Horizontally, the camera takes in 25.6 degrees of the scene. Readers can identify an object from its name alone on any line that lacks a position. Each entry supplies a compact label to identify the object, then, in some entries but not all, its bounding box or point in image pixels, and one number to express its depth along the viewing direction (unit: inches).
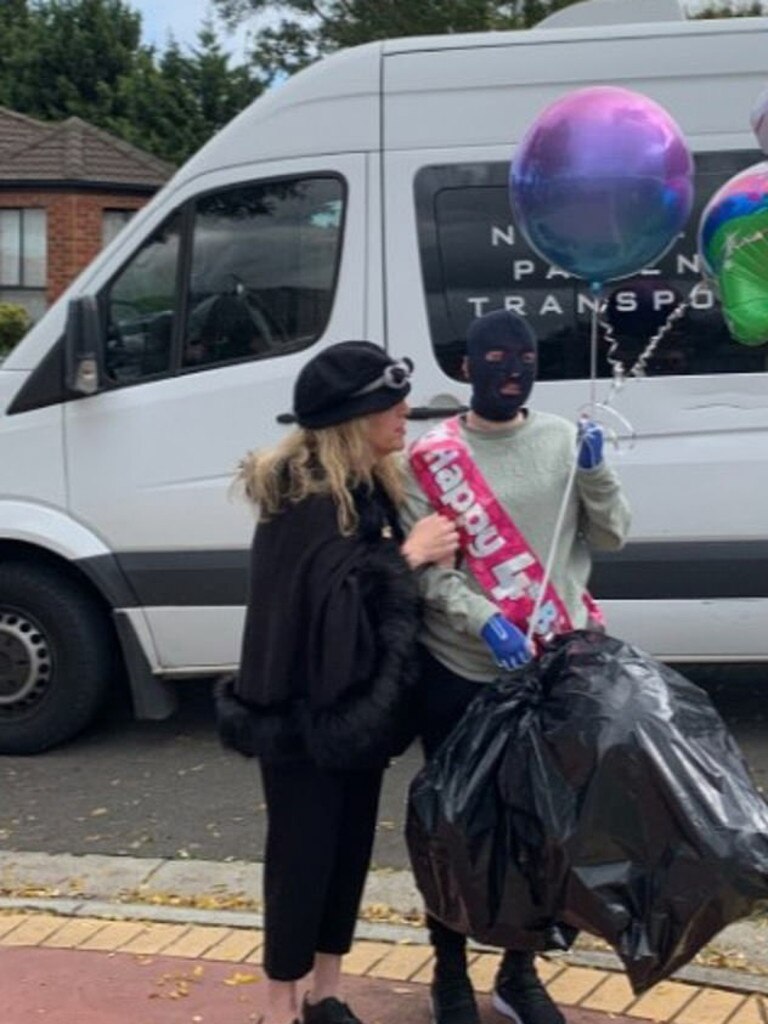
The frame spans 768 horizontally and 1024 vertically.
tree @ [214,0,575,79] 1012.5
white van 252.7
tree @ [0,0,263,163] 1316.4
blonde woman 142.3
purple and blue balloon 154.9
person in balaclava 148.7
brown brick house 1031.6
